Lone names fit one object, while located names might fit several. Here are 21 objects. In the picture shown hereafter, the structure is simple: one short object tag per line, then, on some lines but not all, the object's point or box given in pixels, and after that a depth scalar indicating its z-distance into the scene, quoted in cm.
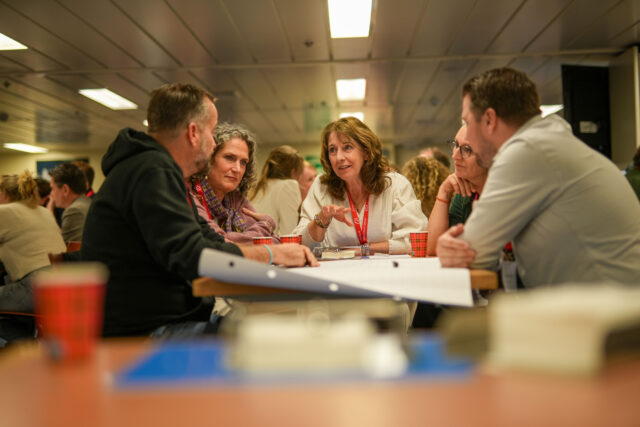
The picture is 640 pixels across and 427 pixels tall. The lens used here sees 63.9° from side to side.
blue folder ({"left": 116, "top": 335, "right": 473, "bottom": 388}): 63
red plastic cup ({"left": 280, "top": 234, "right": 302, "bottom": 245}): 224
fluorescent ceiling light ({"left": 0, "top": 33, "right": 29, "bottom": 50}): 560
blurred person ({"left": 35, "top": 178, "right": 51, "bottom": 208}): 502
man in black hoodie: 152
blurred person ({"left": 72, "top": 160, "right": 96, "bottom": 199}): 556
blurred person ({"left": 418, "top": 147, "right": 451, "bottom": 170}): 488
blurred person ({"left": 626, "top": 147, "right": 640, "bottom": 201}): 426
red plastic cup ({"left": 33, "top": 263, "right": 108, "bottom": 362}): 73
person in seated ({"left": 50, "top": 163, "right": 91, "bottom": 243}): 525
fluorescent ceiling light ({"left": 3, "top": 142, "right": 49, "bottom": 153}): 1177
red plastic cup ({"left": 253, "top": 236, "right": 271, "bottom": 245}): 215
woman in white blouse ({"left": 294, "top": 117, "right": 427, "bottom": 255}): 283
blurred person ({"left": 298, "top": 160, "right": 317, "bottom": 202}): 588
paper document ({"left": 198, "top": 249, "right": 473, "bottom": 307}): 130
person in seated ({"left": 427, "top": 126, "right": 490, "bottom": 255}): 241
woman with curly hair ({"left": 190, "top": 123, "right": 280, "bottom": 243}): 301
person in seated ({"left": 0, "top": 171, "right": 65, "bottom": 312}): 374
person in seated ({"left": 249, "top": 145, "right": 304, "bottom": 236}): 433
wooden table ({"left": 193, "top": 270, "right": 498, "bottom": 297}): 141
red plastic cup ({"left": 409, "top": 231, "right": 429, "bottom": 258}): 232
